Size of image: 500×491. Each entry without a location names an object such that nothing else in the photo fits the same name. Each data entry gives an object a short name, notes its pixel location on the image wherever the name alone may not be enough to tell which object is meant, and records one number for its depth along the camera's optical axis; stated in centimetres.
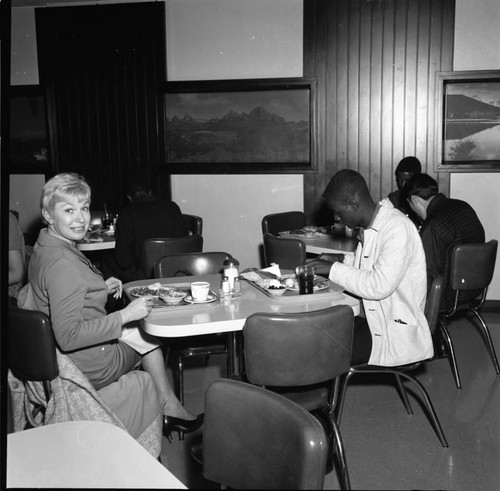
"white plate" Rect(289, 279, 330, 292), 276
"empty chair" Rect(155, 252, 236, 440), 321
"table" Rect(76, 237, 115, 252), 466
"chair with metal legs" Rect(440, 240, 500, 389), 365
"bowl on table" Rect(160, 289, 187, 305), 258
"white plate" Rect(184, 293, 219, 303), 260
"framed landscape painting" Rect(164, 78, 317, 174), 579
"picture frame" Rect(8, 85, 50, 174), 619
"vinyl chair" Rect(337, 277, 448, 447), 268
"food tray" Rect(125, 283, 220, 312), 252
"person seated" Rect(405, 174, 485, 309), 382
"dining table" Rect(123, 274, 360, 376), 234
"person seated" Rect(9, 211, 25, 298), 296
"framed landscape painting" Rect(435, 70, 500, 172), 545
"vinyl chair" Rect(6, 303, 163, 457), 216
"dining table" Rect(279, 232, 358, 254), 438
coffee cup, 261
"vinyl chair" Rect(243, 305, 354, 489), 217
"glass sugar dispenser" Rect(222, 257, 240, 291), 280
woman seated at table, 223
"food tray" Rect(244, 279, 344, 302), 266
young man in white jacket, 272
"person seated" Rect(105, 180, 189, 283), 430
